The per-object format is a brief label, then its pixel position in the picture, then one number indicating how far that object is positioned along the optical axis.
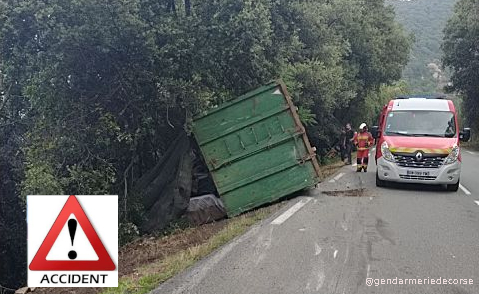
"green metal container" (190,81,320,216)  12.03
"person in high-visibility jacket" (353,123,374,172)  16.66
